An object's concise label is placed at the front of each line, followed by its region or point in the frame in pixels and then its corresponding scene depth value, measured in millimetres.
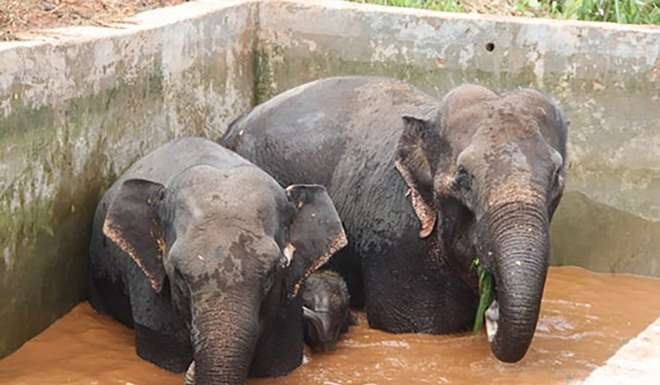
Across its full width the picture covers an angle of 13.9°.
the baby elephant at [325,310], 13578
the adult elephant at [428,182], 12250
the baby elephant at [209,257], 11278
